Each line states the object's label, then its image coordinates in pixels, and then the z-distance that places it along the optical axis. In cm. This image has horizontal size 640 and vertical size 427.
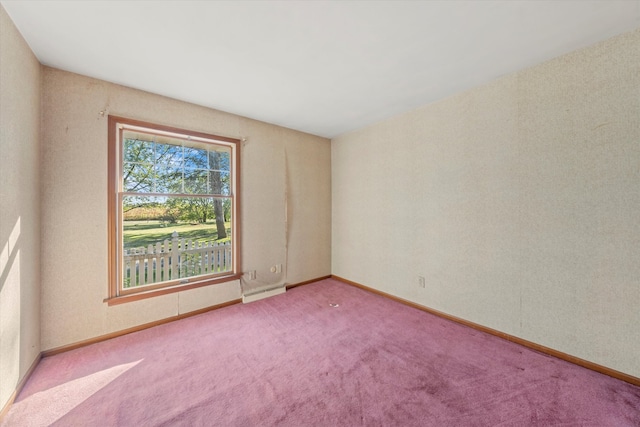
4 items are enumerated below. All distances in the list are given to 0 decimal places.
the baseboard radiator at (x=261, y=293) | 327
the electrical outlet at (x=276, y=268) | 360
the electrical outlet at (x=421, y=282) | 299
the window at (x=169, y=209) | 247
